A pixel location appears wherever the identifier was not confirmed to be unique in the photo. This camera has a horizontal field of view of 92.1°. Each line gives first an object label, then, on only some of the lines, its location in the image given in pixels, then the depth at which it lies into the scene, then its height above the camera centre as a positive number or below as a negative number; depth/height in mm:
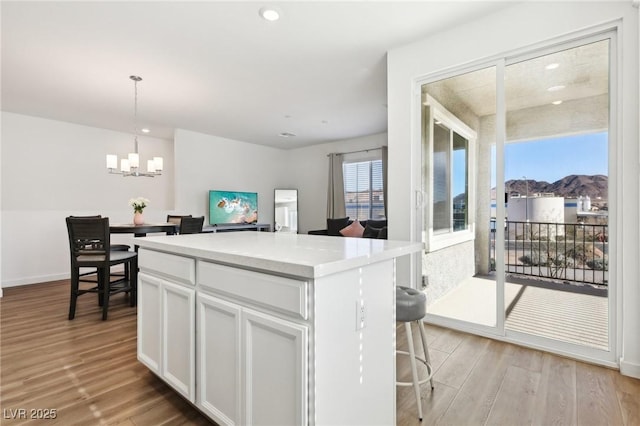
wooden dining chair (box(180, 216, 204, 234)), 3572 -169
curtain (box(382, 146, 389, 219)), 6008 +705
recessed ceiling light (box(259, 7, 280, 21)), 2273 +1483
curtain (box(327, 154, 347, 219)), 6688 +440
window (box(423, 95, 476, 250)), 2871 +313
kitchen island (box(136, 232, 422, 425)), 979 -447
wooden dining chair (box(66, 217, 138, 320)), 2959 -381
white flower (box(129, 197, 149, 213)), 3725 +87
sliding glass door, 2137 +100
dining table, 3244 -190
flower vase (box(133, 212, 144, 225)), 3670 -99
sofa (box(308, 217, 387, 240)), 4145 -291
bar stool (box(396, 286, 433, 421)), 1513 -510
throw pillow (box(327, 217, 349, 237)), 5422 -266
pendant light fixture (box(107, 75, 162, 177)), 3572 +572
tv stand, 5977 -337
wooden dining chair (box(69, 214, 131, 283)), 3634 -443
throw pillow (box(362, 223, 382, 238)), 4120 -307
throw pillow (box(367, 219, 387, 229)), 5047 -216
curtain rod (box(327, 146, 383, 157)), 6297 +1254
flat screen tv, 6020 +76
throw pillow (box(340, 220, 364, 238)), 4719 -319
